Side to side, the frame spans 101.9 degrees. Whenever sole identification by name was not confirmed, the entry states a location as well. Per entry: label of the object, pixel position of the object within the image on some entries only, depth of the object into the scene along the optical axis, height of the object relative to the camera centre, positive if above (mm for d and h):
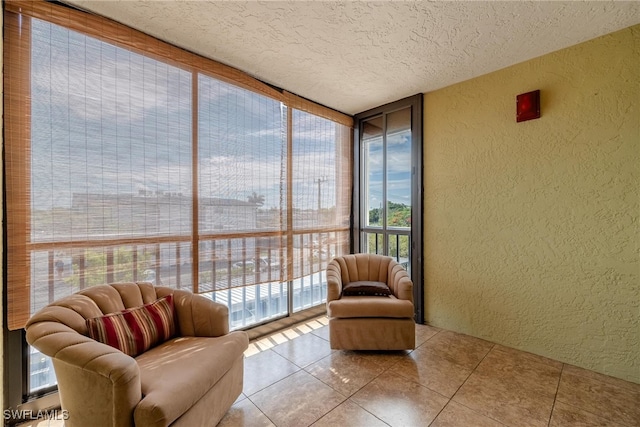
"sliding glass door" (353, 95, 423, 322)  3074 +383
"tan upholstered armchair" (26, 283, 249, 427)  1144 -789
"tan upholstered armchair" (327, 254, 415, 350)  2311 -968
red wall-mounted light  2273 +953
